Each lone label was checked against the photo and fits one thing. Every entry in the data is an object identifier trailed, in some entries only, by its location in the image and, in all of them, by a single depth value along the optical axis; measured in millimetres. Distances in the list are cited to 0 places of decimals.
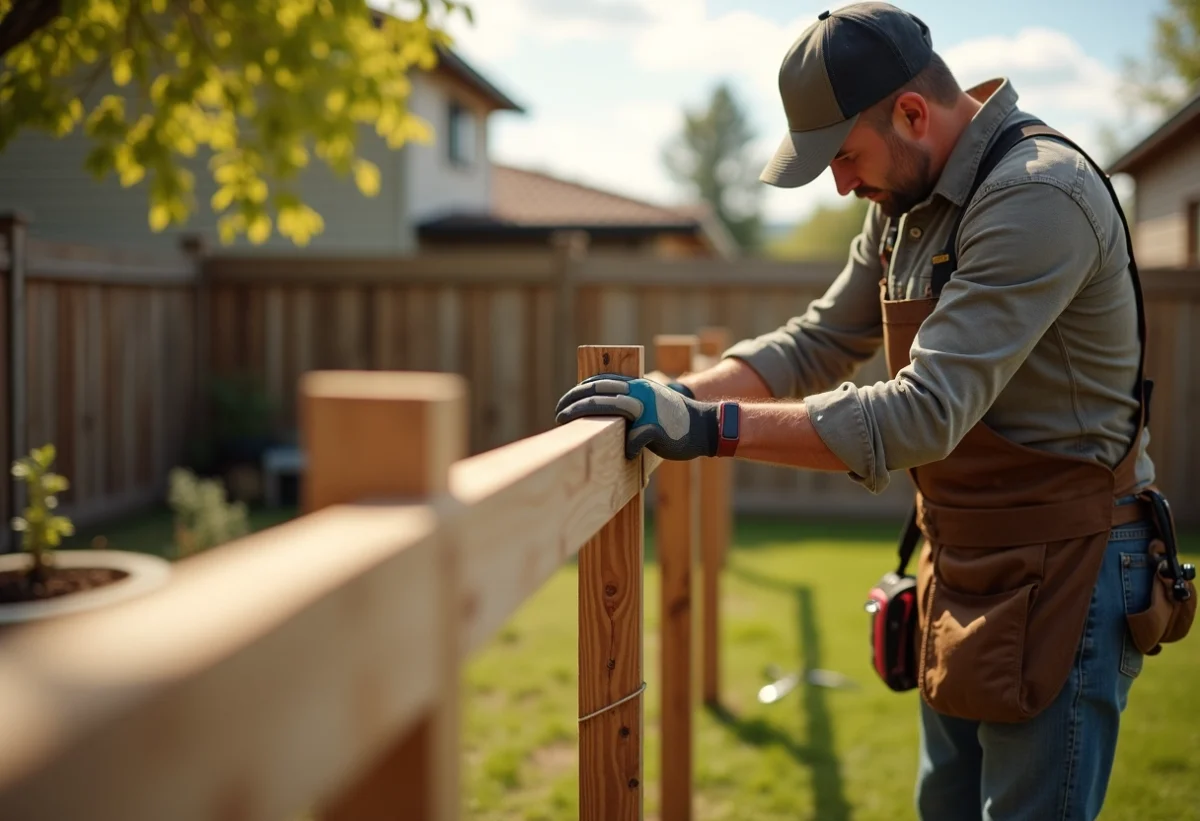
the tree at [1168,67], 26531
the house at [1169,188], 12797
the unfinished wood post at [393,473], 833
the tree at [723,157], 56625
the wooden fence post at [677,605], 3186
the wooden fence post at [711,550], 4340
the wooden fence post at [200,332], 8773
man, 1800
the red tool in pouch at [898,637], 2445
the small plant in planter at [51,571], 3781
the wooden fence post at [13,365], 6348
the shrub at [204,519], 5301
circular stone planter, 3615
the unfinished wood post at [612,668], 1872
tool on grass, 4383
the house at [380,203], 14484
